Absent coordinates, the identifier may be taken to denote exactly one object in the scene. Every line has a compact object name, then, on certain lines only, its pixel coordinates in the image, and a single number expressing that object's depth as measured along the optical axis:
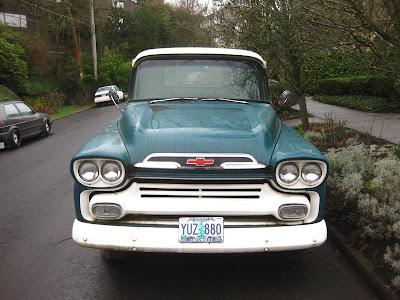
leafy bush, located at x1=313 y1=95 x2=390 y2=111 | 14.43
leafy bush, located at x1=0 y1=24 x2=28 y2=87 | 24.66
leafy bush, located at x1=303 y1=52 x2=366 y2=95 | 22.48
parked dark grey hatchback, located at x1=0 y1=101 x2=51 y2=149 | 12.15
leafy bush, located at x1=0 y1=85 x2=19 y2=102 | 22.27
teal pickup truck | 3.21
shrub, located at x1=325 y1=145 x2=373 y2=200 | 4.66
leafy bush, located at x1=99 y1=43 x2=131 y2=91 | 37.53
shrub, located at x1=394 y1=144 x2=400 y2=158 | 5.77
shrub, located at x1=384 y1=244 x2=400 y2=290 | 3.21
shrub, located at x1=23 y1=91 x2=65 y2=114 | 24.37
